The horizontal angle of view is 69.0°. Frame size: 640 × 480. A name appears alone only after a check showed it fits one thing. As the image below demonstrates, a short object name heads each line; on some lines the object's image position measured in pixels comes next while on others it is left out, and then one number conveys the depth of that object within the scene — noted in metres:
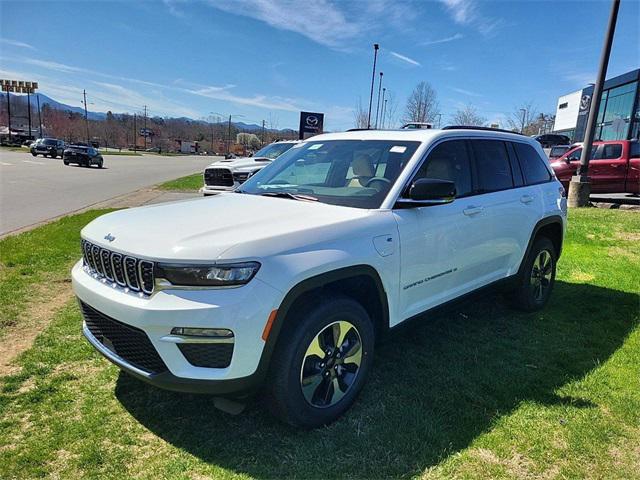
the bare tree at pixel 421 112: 34.09
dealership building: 38.47
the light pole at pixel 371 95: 33.91
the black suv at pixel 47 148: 43.81
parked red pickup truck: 13.63
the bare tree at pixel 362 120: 39.36
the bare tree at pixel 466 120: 44.72
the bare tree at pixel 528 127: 59.12
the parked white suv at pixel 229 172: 11.34
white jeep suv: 2.42
